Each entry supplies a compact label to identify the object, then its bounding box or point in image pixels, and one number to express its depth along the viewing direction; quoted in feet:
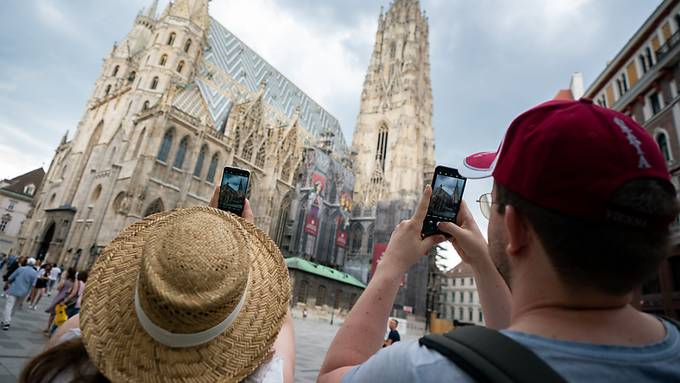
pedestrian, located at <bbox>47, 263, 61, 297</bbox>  42.42
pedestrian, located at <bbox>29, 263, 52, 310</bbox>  31.55
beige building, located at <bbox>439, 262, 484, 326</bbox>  171.12
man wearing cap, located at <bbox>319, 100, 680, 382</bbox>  2.04
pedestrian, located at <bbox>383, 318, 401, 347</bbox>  23.76
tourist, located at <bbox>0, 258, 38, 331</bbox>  21.25
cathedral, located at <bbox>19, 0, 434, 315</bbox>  70.03
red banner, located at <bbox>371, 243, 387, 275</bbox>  96.38
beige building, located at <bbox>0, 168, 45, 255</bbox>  132.98
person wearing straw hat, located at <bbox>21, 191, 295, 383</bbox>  3.09
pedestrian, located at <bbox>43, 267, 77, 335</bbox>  20.84
